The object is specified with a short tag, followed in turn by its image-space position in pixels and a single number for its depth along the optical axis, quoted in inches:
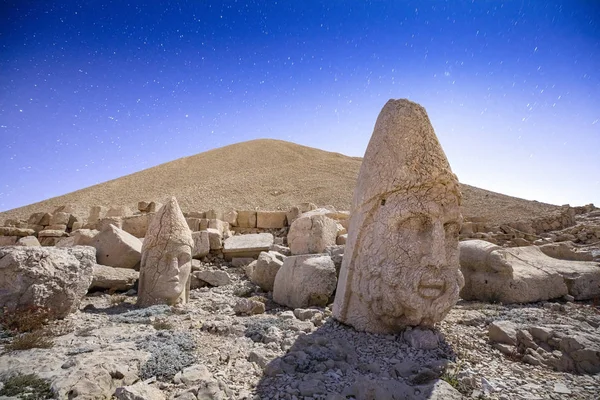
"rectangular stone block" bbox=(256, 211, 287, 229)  463.5
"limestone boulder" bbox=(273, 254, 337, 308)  222.8
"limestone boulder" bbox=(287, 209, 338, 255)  316.5
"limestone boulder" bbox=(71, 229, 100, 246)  332.2
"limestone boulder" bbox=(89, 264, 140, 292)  263.0
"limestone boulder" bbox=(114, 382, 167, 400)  100.7
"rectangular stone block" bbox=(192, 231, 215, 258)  349.7
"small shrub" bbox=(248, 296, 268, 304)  239.9
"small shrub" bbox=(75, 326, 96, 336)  159.9
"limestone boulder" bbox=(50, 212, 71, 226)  507.5
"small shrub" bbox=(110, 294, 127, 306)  237.5
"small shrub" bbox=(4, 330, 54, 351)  136.6
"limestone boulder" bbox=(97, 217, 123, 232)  395.9
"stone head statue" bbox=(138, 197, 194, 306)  227.5
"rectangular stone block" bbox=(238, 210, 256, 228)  471.2
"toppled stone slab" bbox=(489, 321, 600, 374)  143.4
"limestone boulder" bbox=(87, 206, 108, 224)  589.0
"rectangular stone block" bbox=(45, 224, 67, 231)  495.8
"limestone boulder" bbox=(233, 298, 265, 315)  211.5
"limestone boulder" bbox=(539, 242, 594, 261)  305.4
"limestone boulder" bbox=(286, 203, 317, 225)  455.8
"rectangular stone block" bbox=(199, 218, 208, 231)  427.9
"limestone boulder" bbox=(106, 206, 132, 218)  568.7
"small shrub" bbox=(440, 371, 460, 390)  124.3
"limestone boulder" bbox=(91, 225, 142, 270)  297.9
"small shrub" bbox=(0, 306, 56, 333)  159.0
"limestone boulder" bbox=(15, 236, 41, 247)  378.0
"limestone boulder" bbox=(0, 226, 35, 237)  445.1
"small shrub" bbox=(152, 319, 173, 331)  175.0
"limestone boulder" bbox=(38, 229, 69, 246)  439.5
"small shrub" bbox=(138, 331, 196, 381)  121.6
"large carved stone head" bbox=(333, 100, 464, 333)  155.4
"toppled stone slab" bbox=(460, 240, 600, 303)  244.2
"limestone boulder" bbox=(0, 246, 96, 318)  175.2
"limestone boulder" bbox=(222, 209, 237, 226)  476.1
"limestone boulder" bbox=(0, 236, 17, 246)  429.4
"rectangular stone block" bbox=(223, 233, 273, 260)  362.3
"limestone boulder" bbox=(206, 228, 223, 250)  364.2
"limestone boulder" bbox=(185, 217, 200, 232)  434.3
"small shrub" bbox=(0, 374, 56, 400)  103.0
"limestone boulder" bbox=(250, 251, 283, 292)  272.5
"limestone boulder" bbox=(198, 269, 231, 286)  297.9
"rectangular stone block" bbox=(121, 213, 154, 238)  420.5
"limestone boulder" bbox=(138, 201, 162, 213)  565.3
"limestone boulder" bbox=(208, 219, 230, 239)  412.2
